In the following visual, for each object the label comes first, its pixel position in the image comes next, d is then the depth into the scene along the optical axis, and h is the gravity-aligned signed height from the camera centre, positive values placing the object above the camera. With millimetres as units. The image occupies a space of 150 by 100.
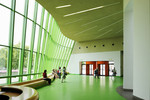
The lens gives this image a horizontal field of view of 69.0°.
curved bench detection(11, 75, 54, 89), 6111 -1725
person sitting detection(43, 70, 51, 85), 8294 -1691
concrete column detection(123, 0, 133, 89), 5950 +245
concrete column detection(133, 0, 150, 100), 3810 +262
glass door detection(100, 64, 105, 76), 18228 -2205
